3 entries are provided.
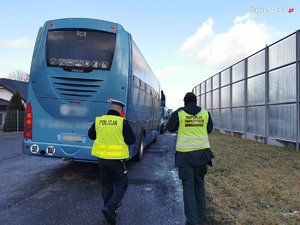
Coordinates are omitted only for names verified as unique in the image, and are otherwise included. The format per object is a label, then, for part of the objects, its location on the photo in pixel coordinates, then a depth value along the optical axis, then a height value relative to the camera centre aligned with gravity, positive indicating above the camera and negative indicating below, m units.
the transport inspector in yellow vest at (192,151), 3.07 -0.52
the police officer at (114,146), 3.20 -0.47
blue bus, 4.91 +0.70
